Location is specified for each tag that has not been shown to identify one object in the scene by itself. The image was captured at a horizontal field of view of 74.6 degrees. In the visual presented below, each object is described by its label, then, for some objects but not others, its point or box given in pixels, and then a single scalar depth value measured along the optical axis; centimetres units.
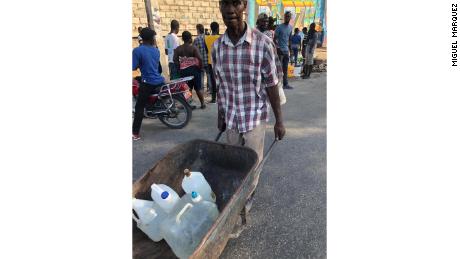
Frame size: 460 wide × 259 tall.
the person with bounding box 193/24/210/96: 671
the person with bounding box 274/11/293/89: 802
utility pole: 667
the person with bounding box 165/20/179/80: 690
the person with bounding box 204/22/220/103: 683
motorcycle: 500
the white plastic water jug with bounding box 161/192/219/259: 202
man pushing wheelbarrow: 229
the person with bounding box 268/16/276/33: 787
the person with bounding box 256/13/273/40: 688
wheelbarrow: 206
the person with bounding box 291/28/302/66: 1016
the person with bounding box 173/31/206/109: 605
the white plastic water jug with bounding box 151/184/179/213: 213
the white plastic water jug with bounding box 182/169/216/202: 235
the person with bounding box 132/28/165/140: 453
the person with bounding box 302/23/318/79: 922
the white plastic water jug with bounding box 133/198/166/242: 212
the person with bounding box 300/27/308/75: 977
